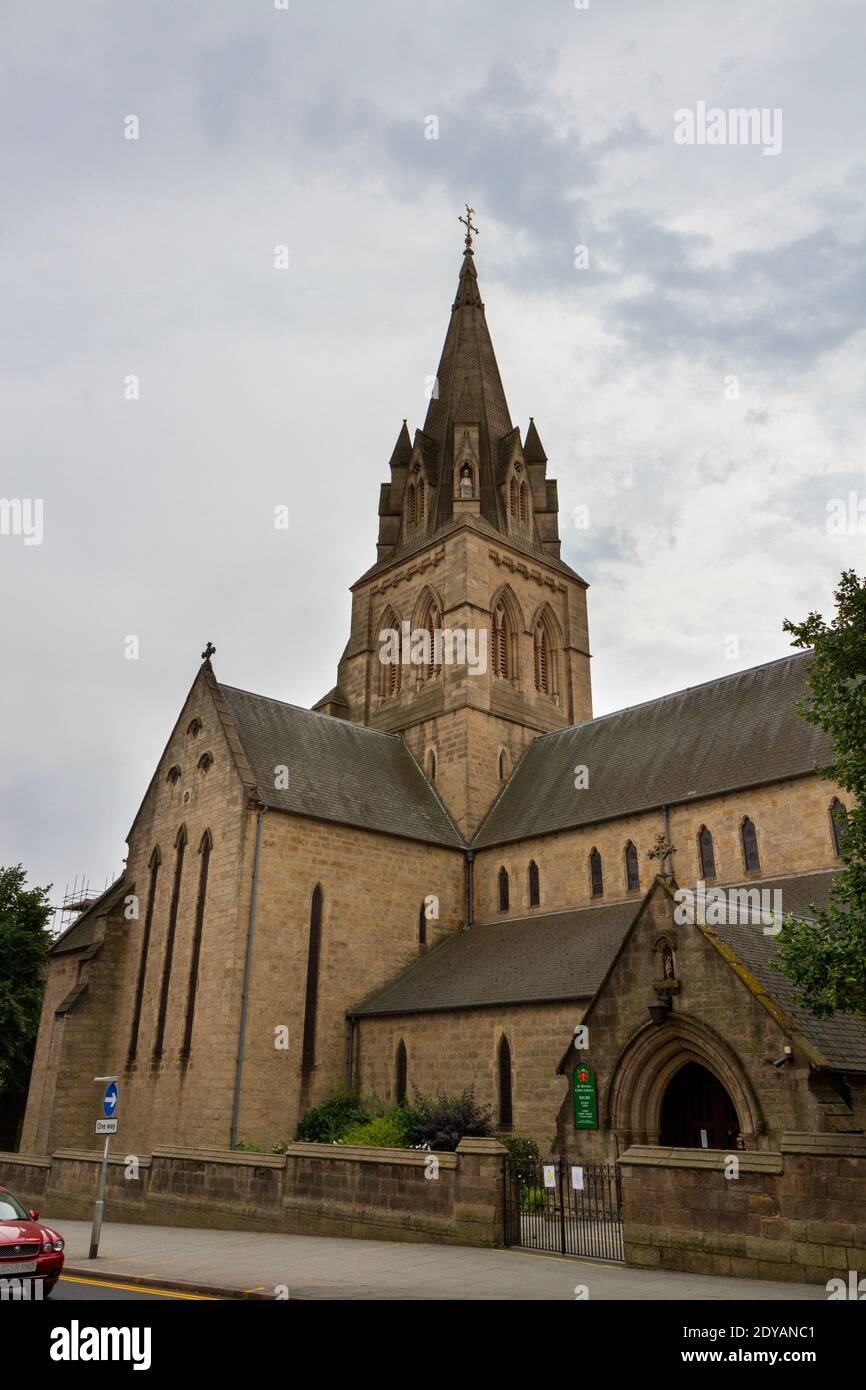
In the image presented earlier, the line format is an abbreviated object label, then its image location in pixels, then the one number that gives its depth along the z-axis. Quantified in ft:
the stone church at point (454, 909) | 59.00
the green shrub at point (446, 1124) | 69.62
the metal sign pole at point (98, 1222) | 49.67
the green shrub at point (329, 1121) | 82.43
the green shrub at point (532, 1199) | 54.85
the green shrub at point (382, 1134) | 72.59
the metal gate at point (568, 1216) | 47.16
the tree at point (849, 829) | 42.37
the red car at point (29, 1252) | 36.29
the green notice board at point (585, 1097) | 58.59
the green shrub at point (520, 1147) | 72.22
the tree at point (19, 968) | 128.88
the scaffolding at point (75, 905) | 193.16
